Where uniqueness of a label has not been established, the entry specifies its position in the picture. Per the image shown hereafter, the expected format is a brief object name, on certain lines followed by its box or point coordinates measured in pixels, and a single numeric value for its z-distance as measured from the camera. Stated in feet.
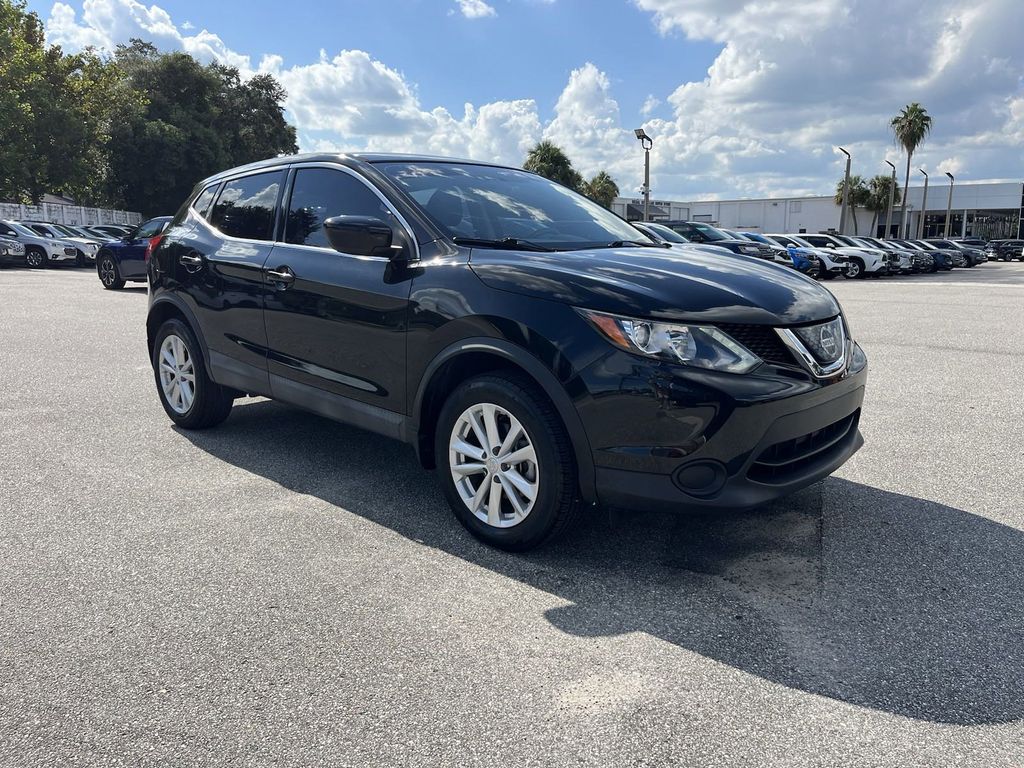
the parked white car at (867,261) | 95.86
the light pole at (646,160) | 97.30
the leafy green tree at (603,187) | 218.18
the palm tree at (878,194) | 238.07
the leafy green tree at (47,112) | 113.70
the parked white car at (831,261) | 95.04
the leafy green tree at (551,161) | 170.71
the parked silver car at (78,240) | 82.94
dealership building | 243.81
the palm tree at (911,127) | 199.52
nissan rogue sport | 10.00
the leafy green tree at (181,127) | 134.82
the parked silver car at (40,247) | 81.30
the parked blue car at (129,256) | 54.44
